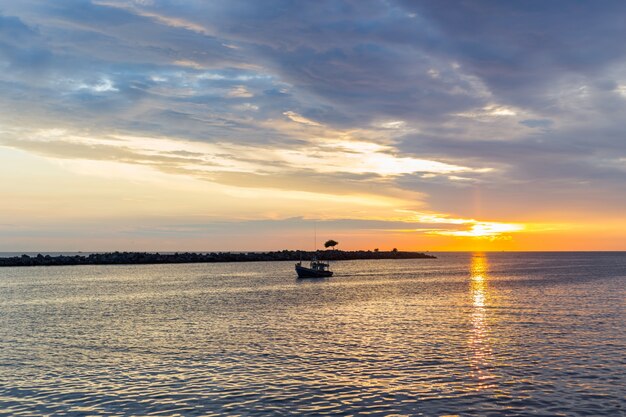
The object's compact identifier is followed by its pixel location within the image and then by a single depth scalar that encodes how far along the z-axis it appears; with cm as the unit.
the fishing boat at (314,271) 11912
